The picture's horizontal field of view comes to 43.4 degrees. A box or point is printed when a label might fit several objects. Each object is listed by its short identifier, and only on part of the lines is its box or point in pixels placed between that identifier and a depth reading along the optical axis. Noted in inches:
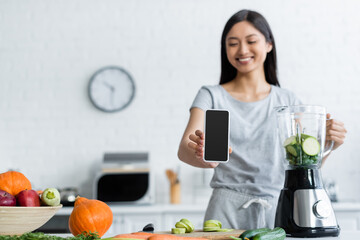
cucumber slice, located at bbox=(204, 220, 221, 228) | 52.5
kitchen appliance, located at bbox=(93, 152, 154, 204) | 125.6
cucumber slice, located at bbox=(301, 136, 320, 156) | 52.6
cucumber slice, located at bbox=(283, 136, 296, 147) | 54.1
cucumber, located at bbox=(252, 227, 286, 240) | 43.1
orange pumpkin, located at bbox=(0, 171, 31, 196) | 44.3
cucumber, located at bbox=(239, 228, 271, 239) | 43.7
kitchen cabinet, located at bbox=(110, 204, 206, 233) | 120.1
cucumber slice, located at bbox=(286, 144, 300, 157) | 53.3
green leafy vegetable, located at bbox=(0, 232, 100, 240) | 38.5
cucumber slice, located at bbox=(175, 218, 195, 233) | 50.7
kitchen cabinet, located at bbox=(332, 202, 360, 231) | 121.6
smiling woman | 64.1
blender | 50.8
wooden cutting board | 47.1
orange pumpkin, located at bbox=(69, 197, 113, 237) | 43.4
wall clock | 146.8
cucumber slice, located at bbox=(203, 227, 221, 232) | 51.4
